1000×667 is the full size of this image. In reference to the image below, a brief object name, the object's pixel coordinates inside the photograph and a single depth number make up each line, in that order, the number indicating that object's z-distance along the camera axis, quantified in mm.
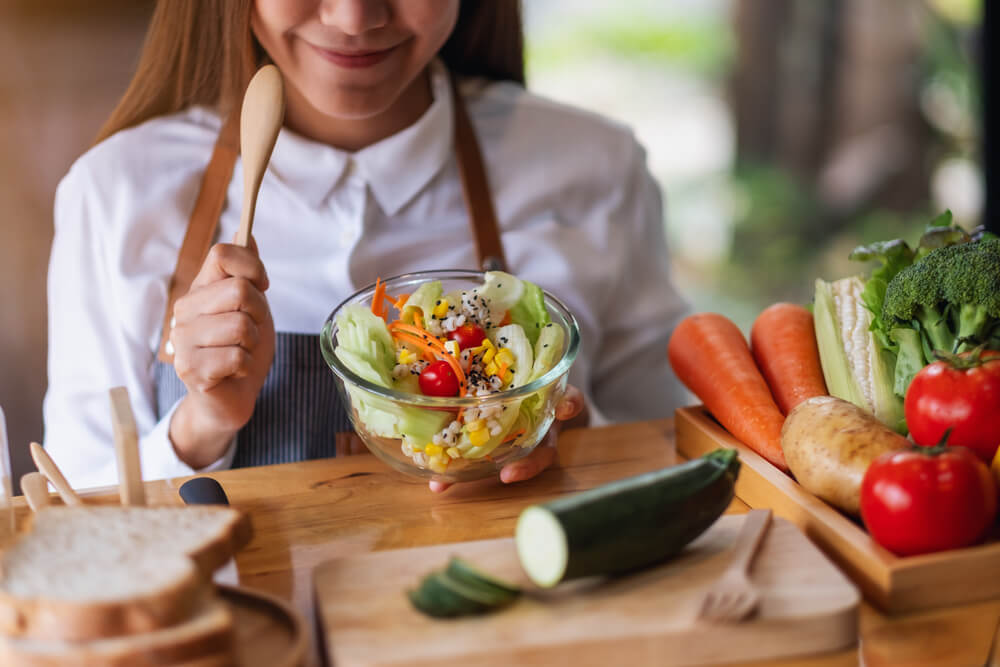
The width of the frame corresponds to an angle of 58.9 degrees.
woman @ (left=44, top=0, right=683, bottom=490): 1294
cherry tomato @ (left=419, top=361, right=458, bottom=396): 980
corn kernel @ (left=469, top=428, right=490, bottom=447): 960
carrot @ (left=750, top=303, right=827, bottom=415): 1215
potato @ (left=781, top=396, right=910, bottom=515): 931
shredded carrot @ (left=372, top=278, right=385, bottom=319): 1101
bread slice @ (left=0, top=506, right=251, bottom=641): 642
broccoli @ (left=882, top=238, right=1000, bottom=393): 1057
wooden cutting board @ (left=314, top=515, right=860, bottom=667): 711
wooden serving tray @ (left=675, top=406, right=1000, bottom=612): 821
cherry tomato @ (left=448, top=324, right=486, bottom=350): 1013
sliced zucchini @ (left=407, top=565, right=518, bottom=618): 741
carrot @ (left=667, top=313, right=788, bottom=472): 1137
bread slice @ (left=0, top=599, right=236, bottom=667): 626
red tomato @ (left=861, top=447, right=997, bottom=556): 820
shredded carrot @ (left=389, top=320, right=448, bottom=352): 1000
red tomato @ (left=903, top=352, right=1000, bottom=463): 938
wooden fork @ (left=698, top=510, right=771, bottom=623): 738
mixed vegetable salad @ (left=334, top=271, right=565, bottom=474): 963
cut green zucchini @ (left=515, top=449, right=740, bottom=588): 763
